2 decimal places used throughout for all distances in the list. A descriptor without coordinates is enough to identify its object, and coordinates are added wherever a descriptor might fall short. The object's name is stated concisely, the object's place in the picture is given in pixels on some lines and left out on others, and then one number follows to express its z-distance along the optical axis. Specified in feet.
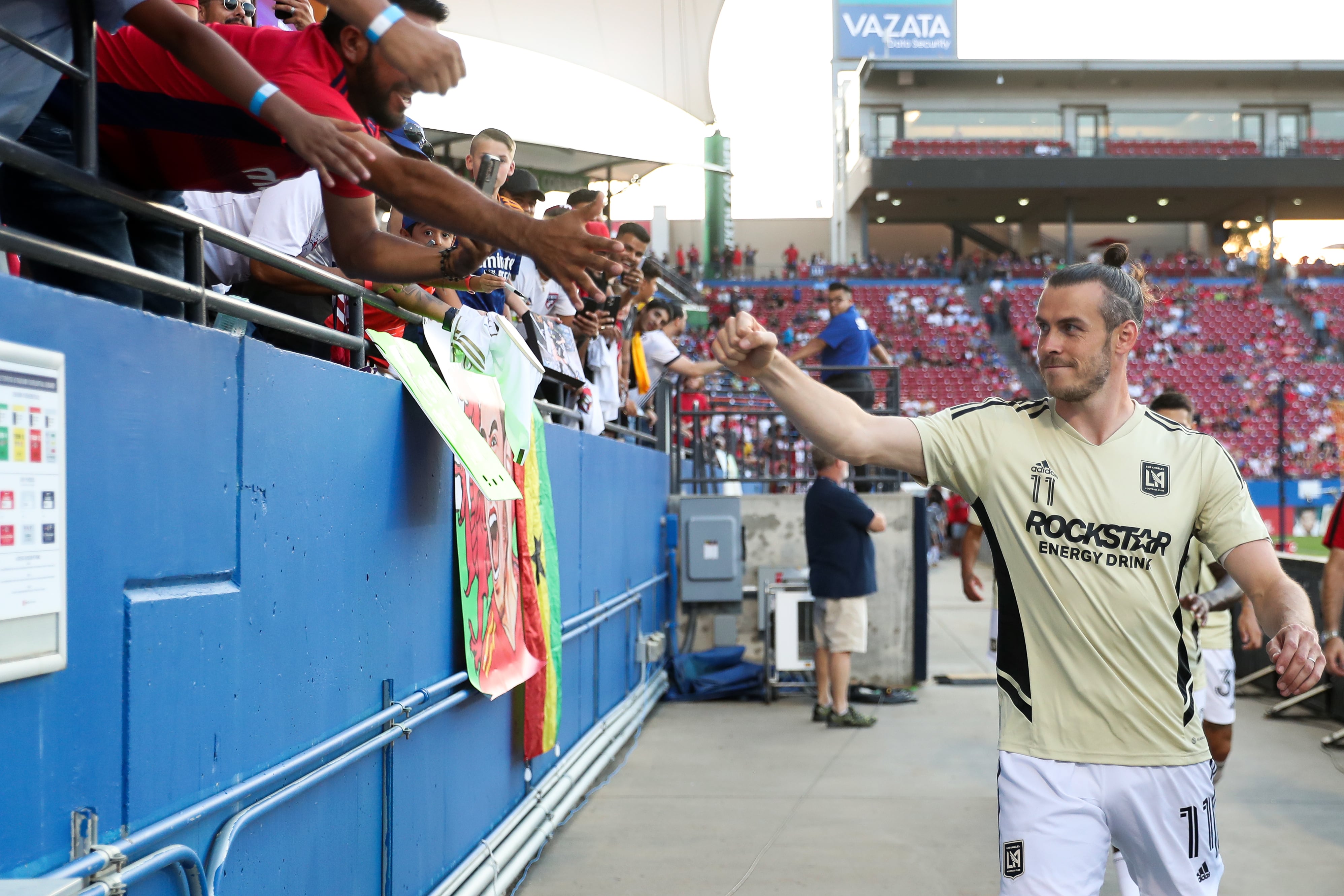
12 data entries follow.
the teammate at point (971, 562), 25.08
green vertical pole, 155.63
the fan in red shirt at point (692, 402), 39.83
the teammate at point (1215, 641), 17.72
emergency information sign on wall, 5.85
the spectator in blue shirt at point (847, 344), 36.65
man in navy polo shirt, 30.48
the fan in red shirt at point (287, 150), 6.77
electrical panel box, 35.94
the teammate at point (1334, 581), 18.72
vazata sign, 185.78
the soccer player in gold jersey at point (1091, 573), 9.60
